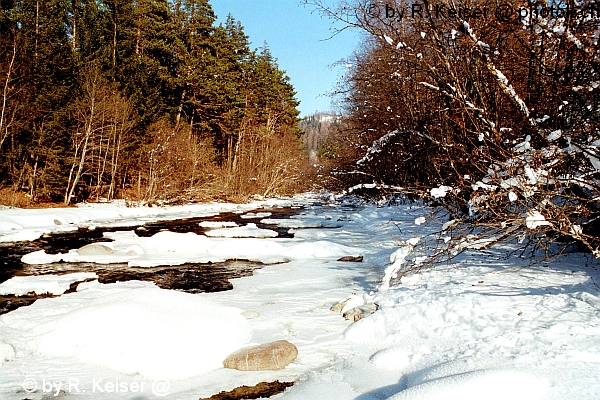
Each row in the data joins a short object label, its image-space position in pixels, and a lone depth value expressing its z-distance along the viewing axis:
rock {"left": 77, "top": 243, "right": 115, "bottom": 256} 10.15
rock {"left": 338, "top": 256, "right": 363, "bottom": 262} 9.48
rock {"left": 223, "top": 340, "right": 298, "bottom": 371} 4.27
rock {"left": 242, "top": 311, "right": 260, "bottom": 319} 5.68
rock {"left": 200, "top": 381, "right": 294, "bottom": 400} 3.79
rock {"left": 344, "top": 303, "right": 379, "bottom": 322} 5.46
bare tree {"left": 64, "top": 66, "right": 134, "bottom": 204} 23.05
